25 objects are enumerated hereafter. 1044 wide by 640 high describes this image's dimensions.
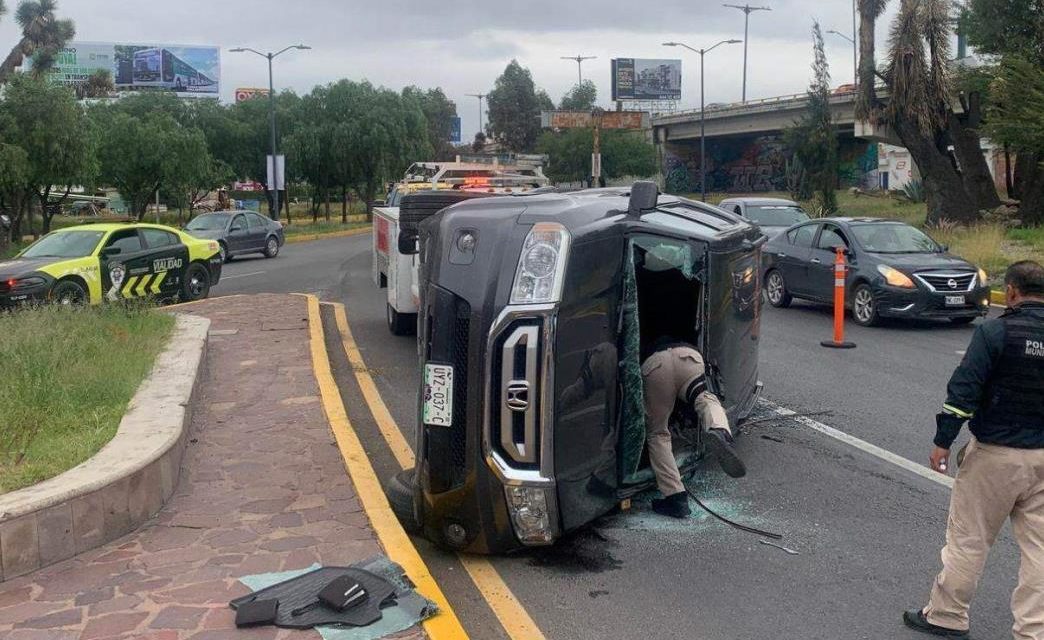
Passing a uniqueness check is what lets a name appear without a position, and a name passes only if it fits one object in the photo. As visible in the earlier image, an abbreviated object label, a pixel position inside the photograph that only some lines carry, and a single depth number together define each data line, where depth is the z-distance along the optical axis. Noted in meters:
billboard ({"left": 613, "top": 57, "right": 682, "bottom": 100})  106.75
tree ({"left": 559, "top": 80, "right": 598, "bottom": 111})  107.44
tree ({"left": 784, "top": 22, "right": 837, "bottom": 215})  40.72
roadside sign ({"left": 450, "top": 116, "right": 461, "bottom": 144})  126.06
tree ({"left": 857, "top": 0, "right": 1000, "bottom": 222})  29.77
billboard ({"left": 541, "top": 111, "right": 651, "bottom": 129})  61.97
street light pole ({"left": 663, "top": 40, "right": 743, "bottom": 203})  53.02
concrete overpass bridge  65.81
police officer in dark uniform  4.24
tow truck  9.90
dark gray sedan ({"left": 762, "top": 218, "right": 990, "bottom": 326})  13.60
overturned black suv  4.99
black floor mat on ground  4.38
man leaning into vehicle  5.79
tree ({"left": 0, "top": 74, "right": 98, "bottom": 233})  31.59
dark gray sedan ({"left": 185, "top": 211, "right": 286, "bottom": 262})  28.58
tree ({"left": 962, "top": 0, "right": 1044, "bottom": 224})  25.34
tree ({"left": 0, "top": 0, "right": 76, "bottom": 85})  39.03
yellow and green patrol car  14.63
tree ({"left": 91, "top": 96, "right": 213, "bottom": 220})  42.31
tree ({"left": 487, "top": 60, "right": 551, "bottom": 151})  109.94
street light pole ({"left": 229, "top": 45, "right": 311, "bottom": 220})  44.22
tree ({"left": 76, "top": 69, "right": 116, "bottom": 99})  53.62
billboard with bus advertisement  96.44
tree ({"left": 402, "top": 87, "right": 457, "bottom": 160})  101.31
